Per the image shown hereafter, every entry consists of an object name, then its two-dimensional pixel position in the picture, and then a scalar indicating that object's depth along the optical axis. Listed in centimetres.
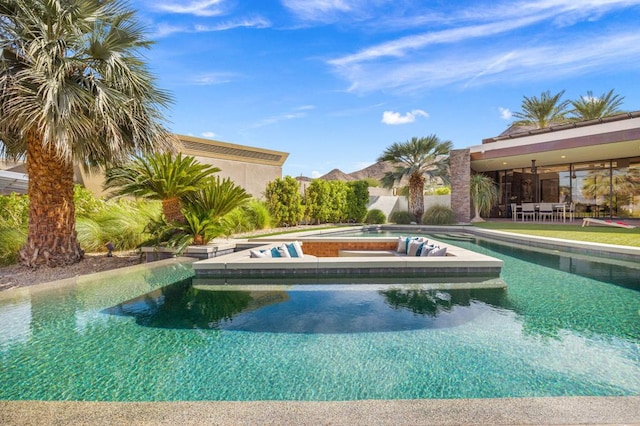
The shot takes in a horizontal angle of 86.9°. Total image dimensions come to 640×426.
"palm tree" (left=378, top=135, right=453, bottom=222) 1877
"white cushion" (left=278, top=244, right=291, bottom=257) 678
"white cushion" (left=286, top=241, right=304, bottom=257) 720
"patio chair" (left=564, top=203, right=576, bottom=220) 1788
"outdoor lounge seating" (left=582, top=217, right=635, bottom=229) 1289
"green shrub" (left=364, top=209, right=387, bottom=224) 2066
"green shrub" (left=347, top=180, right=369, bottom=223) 2066
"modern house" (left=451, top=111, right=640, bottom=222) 1457
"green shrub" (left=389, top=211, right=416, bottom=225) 2012
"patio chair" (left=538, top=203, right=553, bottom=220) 1772
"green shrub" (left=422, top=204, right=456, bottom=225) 1895
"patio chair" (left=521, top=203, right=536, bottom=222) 1855
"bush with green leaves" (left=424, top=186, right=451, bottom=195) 2413
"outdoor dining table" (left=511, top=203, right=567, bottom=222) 1741
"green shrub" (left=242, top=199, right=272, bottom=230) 1428
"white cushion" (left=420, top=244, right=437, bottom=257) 689
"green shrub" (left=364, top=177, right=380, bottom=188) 2591
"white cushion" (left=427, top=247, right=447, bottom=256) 663
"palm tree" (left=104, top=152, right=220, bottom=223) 783
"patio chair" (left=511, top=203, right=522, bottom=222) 1953
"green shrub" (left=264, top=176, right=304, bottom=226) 1636
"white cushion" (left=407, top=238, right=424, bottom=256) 741
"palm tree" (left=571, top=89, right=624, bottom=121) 2325
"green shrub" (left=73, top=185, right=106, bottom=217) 1004
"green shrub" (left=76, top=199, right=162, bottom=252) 871
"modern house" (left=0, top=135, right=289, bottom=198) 1323
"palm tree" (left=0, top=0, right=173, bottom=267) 596
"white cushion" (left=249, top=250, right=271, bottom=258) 661
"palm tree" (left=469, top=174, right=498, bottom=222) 1927
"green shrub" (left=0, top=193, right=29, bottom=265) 744
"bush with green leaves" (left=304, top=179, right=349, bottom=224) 1875
